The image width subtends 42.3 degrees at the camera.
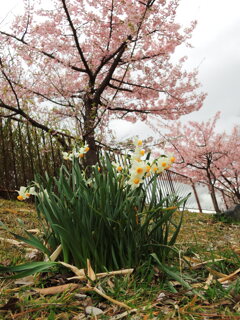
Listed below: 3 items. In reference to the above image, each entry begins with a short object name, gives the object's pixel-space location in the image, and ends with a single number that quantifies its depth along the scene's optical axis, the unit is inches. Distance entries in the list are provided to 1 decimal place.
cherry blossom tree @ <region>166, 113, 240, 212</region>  513.3
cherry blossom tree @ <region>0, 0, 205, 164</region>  263.9
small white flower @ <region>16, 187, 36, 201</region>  87.1
